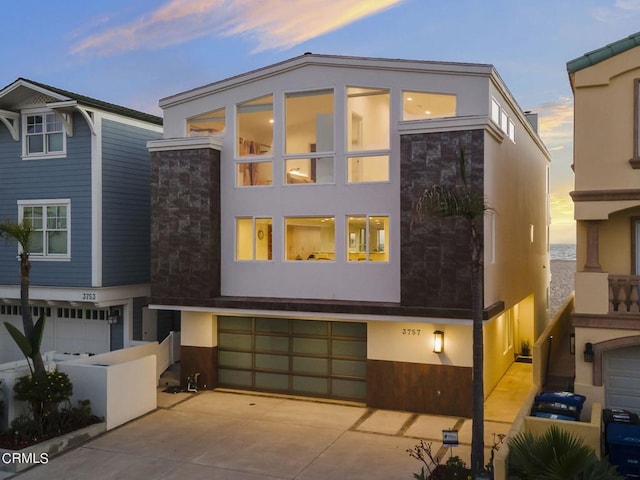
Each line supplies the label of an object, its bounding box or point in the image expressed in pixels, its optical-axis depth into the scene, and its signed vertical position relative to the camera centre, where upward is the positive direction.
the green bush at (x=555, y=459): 7.64 -2.95
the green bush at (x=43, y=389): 11.80 -3.00
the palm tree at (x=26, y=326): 11.96 -1.74
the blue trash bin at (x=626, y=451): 9.44 -3.39
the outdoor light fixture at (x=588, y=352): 11.69 -2.19
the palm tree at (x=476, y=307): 9.05 -1.01
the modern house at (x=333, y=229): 13.22 +0.35
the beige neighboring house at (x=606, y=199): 11.58 +0.88
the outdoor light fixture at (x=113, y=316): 17.77 -2.26
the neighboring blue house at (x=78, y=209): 16.98 +1.03
